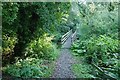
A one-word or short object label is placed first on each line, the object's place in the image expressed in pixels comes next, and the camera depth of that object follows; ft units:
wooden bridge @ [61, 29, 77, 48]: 53.62
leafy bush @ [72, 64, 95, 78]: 25.76
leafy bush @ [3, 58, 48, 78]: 24.02
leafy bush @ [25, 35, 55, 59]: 35.04
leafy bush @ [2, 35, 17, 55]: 26.99
